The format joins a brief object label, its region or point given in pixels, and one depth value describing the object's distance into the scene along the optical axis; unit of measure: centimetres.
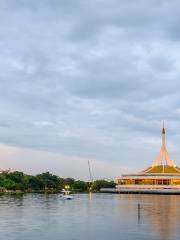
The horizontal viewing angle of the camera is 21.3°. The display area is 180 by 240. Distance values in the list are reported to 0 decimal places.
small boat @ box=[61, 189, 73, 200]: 12092
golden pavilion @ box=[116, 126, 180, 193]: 18878
